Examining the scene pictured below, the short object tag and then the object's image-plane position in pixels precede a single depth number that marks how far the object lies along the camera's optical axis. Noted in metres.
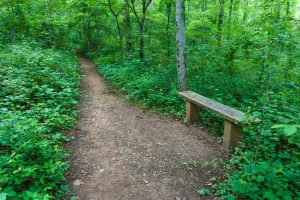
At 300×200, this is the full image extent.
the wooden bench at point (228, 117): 3.77
